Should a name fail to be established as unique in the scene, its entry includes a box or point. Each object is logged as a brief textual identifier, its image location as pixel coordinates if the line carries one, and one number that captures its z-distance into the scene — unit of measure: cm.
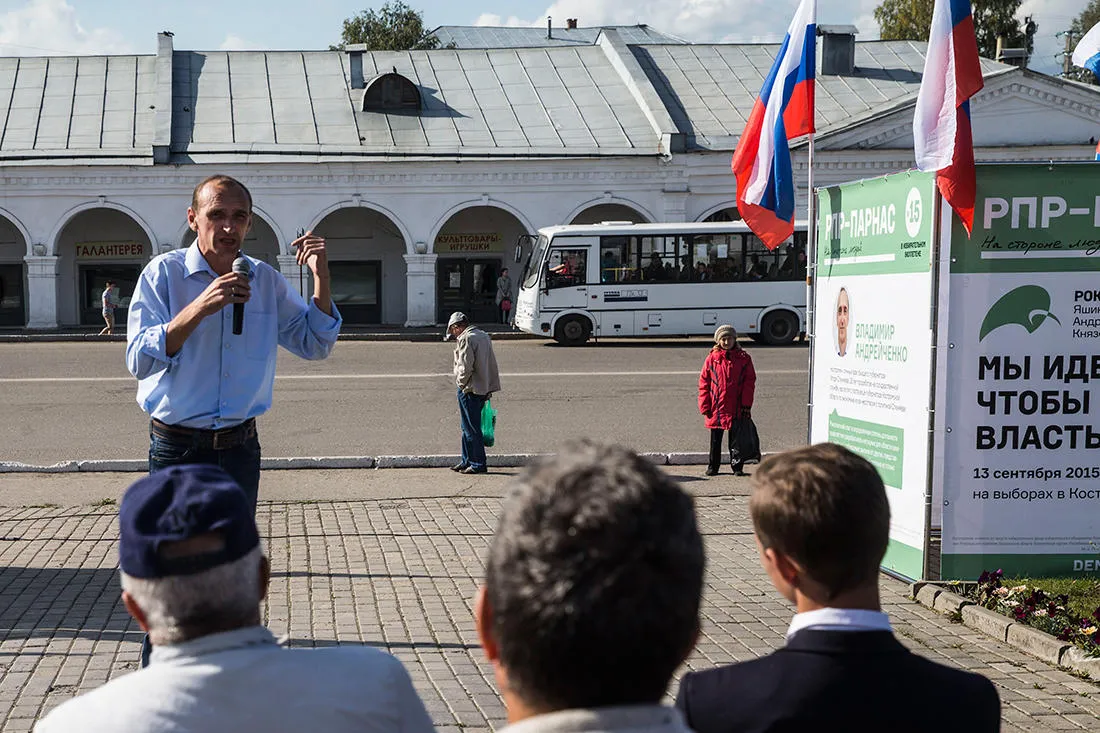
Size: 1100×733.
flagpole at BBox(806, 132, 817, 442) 857
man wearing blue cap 222
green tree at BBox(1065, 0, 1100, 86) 6353
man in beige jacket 1202
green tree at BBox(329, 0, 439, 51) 6394
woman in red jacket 1188
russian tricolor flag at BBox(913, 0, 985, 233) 721
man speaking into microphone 460
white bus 2908
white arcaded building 3362
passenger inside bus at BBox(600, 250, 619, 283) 2919
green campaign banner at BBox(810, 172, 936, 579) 719
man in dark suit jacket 245
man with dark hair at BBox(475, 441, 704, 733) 159
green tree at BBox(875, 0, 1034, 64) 5356
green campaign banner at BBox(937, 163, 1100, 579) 703
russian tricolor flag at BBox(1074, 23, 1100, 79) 1036
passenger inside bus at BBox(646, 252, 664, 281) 2930
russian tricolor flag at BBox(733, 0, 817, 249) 984
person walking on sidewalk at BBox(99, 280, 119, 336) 3142
